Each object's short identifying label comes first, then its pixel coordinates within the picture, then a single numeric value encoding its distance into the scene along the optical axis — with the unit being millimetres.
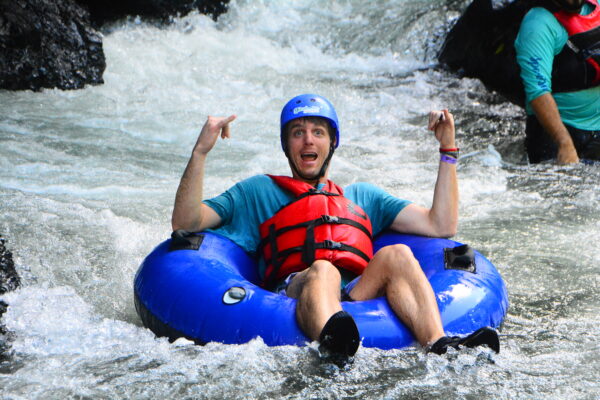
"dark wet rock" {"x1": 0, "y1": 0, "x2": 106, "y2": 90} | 17109
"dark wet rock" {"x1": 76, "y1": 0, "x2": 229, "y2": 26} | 22000
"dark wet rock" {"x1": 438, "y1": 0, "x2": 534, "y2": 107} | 17687
